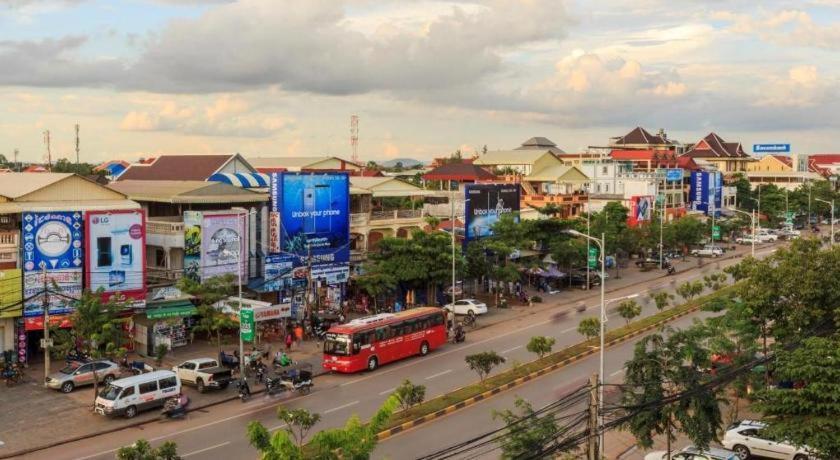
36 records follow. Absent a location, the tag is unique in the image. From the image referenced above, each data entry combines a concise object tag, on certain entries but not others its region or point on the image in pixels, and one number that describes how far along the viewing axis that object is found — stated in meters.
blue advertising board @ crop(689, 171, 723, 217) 107.31
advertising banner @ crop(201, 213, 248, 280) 42.66
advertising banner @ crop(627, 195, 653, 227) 85.94
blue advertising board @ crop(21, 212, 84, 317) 35.64
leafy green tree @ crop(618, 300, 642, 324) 45.19
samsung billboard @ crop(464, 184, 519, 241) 57.84
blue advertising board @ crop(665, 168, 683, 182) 101.09
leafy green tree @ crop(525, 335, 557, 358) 35.69
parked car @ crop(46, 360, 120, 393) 32.59
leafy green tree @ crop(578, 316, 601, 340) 39.62
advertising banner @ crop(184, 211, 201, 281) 42.12
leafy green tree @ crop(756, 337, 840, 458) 19.47
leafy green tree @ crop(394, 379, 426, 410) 27.66
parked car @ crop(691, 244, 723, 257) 86.38
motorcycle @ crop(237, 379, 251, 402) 32.16
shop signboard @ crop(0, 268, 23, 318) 34.94
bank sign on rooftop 161.38
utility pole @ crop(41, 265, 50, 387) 32.97
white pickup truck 33.19
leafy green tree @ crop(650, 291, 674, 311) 48.71
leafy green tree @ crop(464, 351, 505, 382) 32.53
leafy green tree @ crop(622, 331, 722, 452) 21.12
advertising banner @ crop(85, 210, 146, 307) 37.62
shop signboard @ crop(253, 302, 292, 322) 39.22
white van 29.19
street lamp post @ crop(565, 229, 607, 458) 17.56
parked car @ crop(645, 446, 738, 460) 23.38
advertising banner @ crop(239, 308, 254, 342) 34.03
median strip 28.80
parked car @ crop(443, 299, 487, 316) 50.78
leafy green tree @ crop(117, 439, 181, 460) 17.55
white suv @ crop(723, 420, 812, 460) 25.52
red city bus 36.06
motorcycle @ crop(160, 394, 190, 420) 29.73
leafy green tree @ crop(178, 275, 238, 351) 36.25
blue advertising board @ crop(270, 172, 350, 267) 46.78
